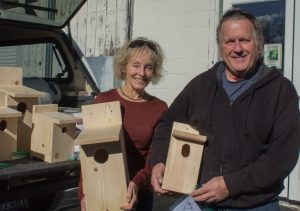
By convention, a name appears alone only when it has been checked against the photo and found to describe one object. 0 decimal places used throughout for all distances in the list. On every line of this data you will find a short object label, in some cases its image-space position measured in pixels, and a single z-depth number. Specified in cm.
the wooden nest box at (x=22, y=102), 332
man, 236
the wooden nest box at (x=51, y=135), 333
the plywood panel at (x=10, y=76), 357
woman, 299
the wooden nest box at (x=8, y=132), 310
